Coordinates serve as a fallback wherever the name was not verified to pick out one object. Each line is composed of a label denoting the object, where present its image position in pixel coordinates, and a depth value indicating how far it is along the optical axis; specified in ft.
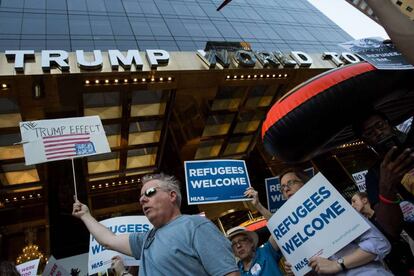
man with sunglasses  6.74
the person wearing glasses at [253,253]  11.51
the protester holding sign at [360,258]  8.77
